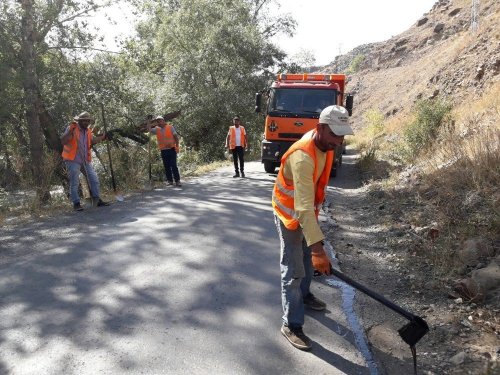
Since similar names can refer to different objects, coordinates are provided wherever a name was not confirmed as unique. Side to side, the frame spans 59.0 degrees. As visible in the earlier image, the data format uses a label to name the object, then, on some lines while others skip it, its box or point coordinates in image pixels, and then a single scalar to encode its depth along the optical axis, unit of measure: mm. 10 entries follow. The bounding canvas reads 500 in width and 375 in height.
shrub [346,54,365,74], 67325
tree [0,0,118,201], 9883
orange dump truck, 11406
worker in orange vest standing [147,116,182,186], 10500
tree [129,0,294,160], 22359
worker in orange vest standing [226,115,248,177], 12336
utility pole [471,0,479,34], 25123
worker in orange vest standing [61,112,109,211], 7801
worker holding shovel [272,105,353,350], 3025
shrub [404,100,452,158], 11220
